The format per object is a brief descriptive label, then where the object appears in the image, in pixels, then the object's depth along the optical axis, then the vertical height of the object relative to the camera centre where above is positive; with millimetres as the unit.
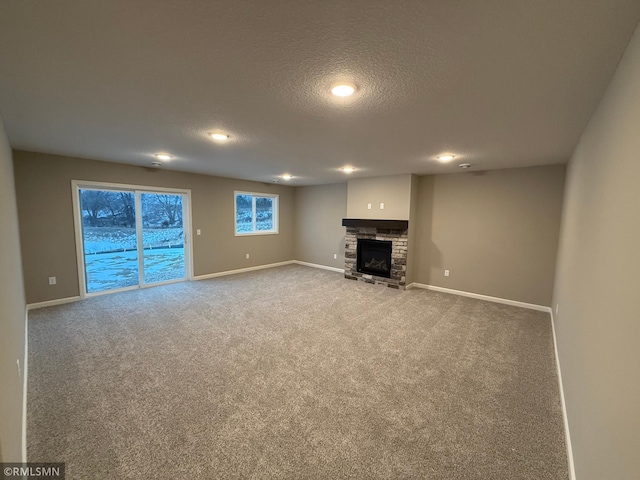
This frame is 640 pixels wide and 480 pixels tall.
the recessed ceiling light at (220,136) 2856 +872
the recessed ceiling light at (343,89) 1703 +852
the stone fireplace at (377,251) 5348 -746
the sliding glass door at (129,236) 4633 -468
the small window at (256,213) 6772 +51
